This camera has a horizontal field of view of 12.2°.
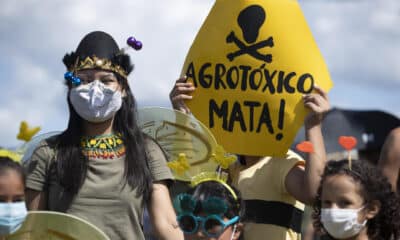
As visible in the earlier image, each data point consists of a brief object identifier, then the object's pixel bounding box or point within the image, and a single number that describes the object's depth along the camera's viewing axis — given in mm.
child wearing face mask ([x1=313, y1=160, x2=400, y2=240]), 8891
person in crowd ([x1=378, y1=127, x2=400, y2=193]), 10150
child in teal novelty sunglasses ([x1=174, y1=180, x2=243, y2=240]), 8618
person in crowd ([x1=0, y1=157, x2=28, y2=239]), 8518
